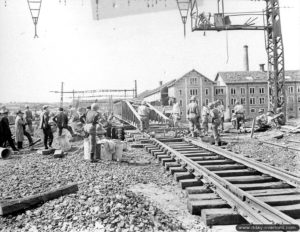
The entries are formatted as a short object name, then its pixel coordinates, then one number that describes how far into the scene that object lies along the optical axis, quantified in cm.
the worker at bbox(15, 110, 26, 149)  1196
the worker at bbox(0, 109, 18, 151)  1124
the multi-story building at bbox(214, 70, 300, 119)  5692
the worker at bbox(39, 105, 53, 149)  1112
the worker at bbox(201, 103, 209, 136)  1356
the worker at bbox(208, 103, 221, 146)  1061
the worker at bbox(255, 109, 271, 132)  1586
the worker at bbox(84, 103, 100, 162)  811
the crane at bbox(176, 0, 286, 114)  1823
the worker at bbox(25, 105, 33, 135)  1508
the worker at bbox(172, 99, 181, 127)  1556
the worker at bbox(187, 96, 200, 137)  1251
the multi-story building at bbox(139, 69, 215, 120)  5691
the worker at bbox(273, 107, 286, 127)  1639
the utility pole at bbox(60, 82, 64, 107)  2994
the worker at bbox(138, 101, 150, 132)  1376
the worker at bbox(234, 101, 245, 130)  1656
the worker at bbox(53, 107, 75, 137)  1197
